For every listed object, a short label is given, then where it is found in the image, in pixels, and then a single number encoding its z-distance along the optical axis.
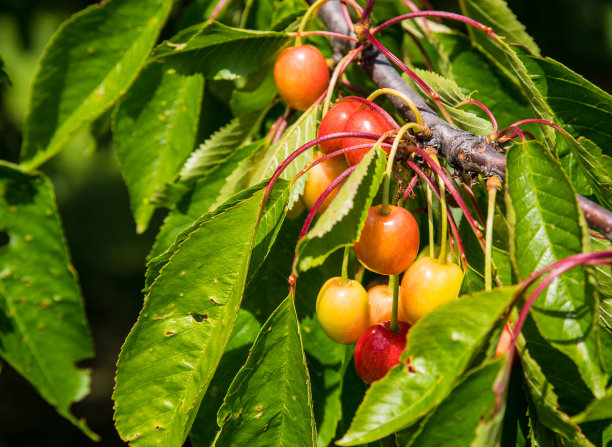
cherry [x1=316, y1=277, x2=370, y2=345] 0.76
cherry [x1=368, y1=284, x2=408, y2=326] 0.77
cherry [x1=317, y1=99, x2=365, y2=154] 0.78
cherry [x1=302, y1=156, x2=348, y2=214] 0.78
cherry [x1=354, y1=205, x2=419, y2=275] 0.75
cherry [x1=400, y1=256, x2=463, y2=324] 0.75
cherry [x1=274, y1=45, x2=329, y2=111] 0.80
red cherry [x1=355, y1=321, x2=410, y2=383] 0.75
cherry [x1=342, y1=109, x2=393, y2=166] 0.76
